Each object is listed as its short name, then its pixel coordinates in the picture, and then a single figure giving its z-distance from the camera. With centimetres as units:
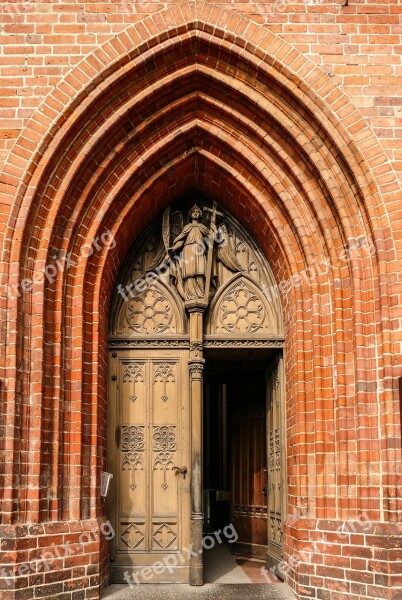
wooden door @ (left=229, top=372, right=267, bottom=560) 895
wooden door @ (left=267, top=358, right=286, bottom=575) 786
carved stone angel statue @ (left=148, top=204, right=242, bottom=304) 798
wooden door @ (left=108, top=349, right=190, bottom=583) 769
